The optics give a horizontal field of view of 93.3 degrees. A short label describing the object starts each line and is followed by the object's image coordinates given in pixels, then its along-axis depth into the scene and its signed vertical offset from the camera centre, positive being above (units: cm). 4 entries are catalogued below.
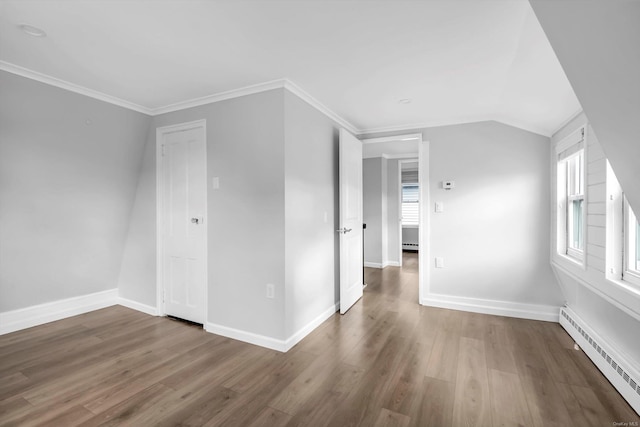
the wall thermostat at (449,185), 377 +32
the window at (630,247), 195 -24
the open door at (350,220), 357 -12
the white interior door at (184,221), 316 -10
